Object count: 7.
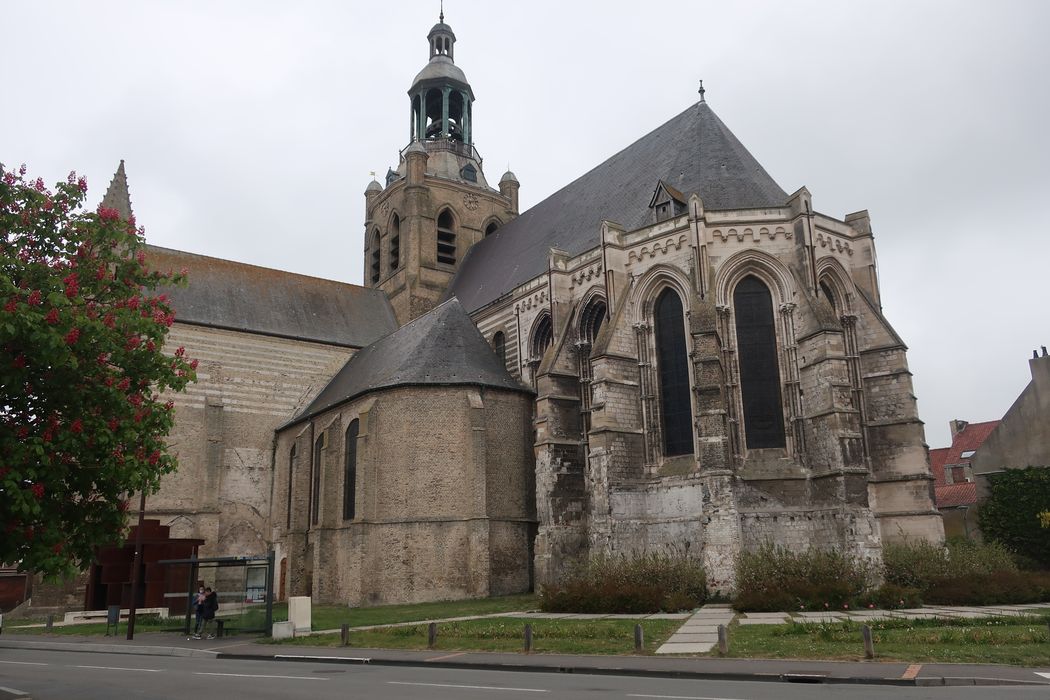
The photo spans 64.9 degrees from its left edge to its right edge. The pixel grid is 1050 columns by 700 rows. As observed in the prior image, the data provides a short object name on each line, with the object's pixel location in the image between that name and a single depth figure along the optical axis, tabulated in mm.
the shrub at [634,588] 17703
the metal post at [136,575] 18156
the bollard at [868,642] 10547
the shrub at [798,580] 16797
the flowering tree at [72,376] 8594
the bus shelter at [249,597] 17402
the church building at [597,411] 20797
